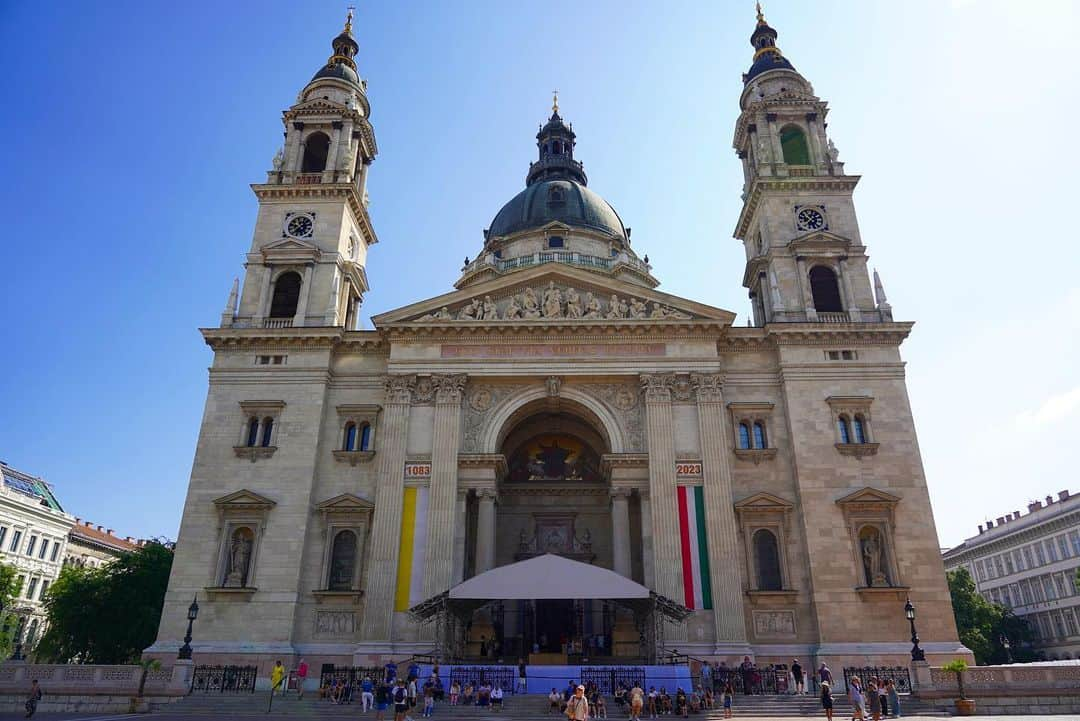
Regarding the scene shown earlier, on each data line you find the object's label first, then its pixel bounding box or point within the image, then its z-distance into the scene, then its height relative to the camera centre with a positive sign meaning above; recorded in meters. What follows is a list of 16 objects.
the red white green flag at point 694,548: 29.56 +4.62
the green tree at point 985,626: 57.84 +3.73
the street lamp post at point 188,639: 25.39 +0.90
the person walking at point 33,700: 22.38 -0.94
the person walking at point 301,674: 27.05 -0.22
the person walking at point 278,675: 24.50 -0.22
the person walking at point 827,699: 20.30 -0.70
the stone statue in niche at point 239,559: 30.50 +4.18
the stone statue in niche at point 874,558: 30.06 +4.31
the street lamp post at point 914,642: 25.16 +0.96
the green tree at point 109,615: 42.72 +2.74
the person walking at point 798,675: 25.86 -0.11
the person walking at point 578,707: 15.54 -0.71
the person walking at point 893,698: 22.02 -0.71
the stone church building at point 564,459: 29.59 +8.62
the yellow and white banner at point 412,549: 29.59 +4.52
